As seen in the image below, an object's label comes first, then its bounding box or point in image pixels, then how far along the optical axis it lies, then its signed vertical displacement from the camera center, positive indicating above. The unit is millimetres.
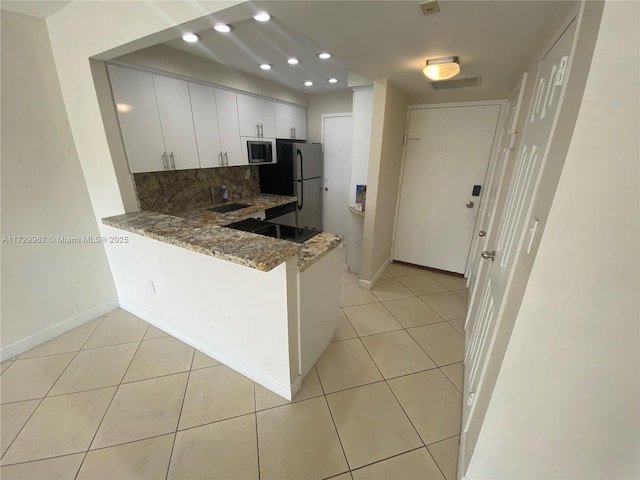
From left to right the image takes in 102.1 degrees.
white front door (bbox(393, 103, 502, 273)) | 2811 -220
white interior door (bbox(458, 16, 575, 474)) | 958 -296
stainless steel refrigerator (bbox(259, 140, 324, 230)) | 3584 -234
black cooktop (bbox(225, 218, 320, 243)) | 1836 -539
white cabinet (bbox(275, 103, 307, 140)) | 3592 +519
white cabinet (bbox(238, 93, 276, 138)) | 3049 +491
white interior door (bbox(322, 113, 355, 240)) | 3942 -137
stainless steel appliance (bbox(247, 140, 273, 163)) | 3195 +86
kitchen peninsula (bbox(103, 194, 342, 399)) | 1401 -832
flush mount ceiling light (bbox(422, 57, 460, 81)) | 1742 +609
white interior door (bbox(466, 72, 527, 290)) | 1854 -118
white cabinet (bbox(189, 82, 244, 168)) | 2607 +326
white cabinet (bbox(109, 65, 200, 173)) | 2057 +305
